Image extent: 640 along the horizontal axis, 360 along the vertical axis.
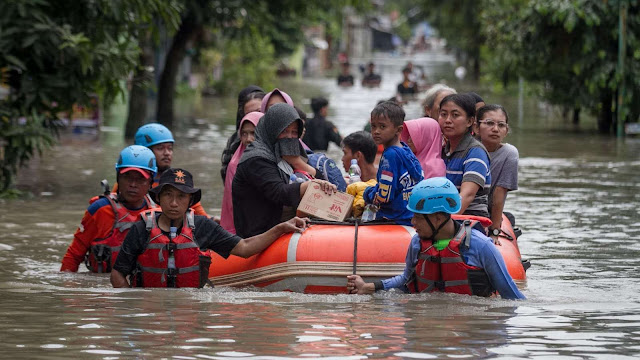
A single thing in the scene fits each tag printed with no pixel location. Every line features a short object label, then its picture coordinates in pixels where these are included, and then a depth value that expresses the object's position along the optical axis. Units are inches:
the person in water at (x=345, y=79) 3174.4
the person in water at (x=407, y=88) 2367.6
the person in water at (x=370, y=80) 3142.2
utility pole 1536.1
